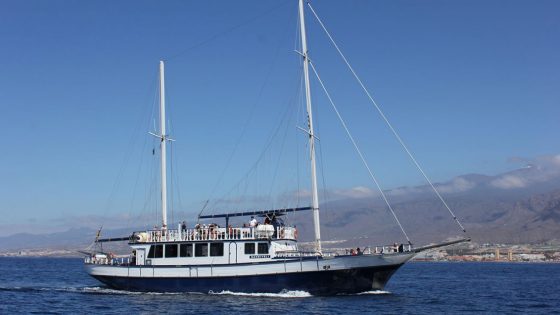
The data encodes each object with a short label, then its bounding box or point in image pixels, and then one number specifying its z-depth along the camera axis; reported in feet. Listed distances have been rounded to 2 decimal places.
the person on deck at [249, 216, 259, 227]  171.00
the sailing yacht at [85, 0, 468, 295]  156.66
